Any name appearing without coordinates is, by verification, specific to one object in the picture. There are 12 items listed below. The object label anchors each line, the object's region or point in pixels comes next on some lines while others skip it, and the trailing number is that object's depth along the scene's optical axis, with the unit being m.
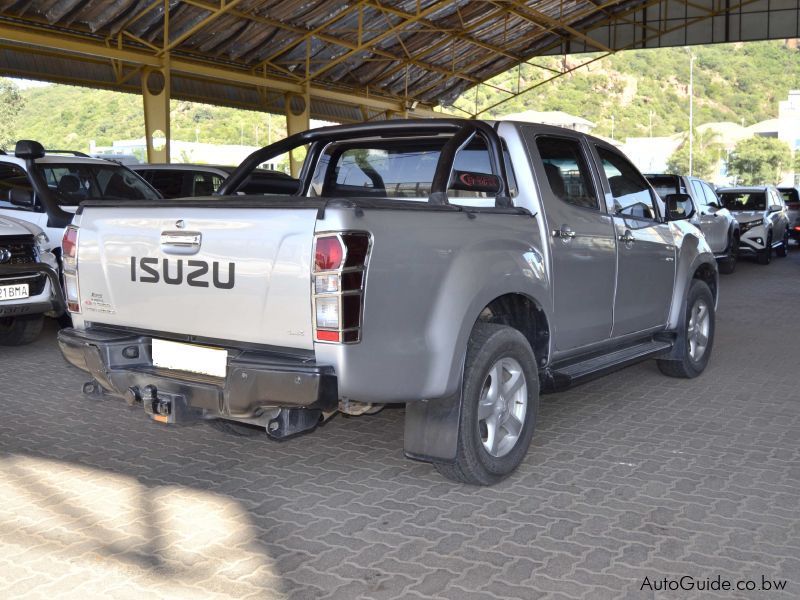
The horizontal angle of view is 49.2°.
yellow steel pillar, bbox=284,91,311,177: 26.45
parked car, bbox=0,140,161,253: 8.84
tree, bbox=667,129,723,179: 80.69
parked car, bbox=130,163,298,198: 12.38
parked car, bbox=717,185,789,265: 18.31
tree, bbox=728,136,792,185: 76.25
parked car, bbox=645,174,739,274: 14.11
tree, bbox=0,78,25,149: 69.38
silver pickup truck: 3.68
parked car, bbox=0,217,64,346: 7.62
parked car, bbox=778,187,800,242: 23.23
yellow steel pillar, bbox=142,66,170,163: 21.19
